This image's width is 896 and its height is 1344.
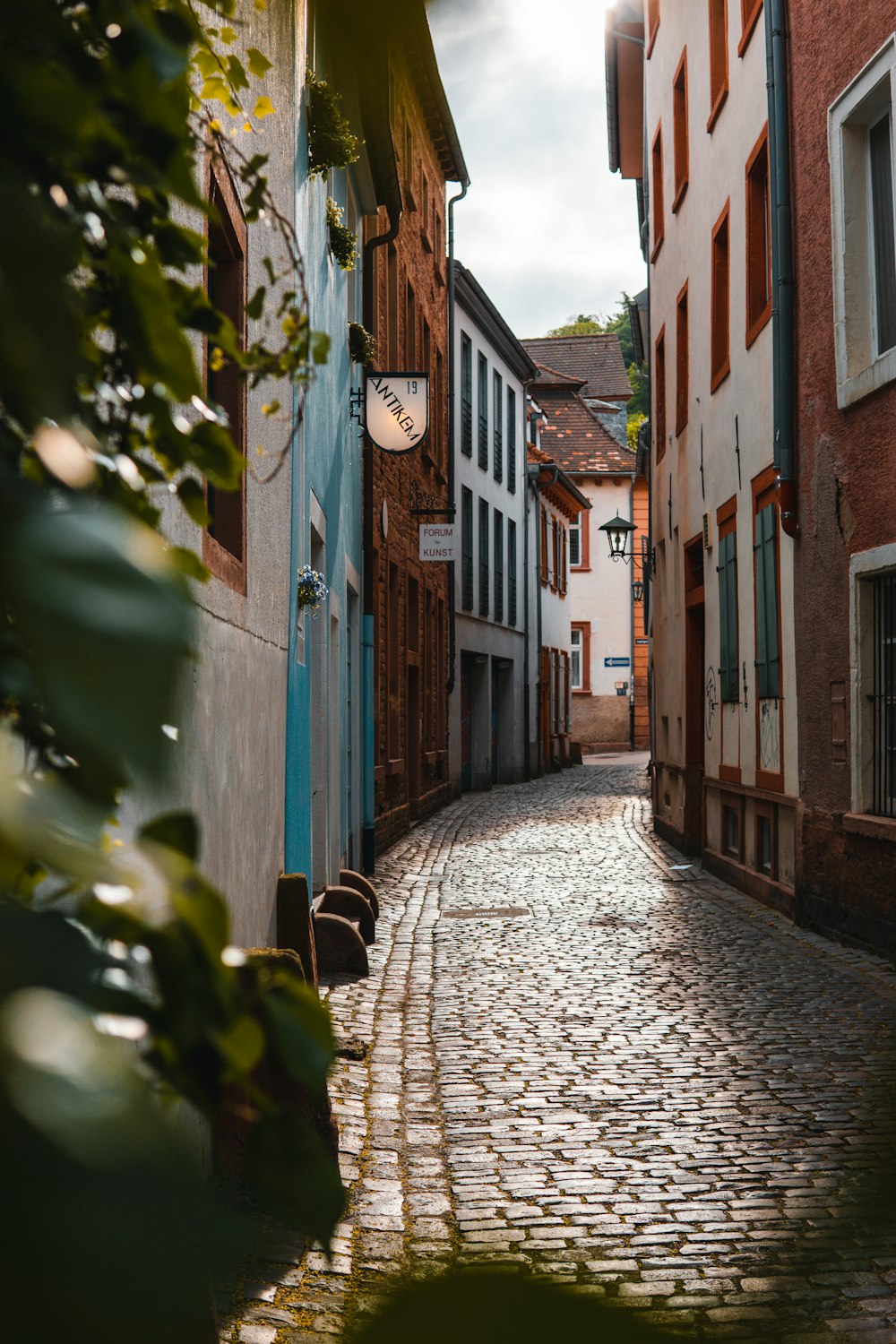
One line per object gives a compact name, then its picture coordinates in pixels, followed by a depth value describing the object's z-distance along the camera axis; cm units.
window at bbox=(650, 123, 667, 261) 1697
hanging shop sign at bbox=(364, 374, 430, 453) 1152
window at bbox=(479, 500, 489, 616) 2656
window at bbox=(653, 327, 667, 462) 1667
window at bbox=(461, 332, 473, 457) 2448
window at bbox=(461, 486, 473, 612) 2466
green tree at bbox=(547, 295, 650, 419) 4266
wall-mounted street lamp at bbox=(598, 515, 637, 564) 2203
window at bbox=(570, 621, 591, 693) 4400
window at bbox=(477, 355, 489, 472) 2647
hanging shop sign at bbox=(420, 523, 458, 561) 1651
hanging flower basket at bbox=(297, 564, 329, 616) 782
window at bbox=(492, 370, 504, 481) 2800
